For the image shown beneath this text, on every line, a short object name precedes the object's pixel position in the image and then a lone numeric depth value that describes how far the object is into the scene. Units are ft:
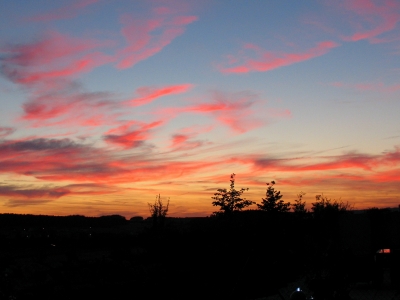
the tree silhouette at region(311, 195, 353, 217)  123.24
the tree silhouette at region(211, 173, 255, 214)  100.53
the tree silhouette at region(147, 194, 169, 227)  95.13
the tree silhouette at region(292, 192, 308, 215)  115.67
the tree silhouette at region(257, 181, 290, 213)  106.73
